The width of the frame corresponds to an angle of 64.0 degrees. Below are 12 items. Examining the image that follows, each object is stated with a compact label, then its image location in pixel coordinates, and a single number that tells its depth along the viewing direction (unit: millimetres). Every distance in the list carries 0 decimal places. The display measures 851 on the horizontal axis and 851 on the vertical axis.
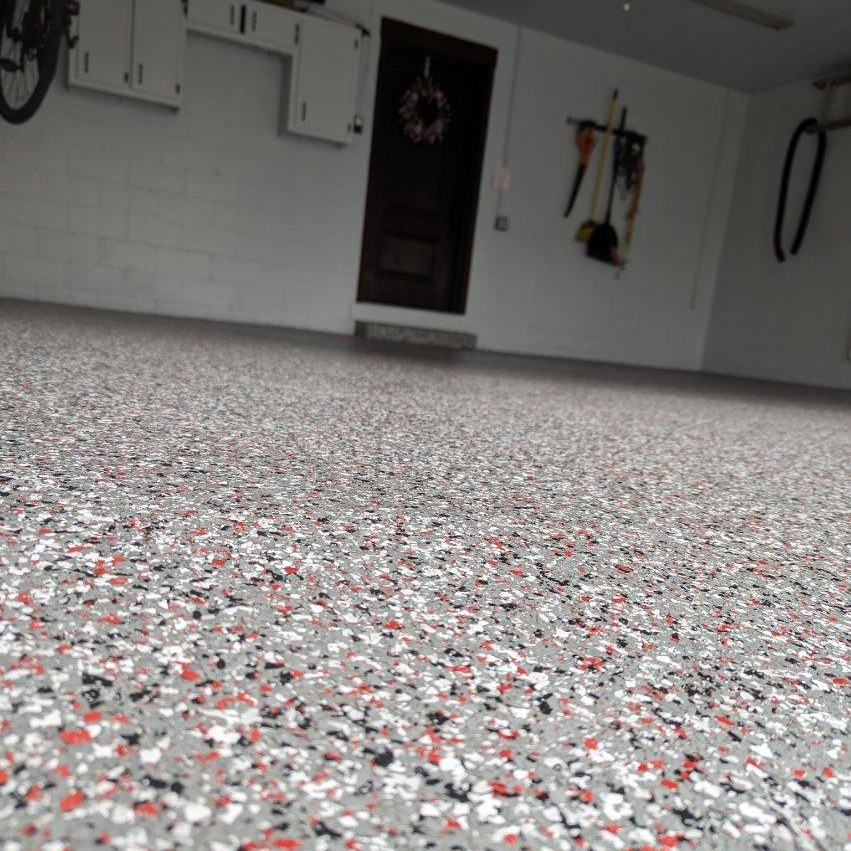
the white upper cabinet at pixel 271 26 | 4723
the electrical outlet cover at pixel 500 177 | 5930
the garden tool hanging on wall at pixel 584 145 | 6090
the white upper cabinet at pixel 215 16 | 4602
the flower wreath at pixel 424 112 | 5578
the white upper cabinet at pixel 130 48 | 4422
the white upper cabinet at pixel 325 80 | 4906
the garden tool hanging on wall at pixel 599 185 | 6250
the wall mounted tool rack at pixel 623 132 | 6118
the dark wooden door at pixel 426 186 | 5625
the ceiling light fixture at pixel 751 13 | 4953
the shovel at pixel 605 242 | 6406
